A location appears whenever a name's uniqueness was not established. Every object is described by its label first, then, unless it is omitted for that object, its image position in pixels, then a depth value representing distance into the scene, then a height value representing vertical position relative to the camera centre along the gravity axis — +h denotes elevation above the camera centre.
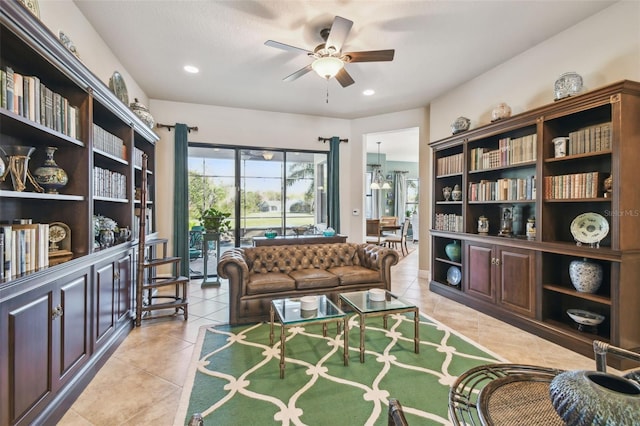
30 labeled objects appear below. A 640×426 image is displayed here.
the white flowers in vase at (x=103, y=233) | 2.79 -0.22
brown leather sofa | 3.32 -0.78
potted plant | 5.13 -0.17
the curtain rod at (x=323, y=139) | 6.12 +1.48
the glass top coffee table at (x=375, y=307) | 2.57 -0.88
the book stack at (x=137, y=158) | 3.71 +0.66
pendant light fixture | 10.08 +1.13
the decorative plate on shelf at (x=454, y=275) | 4.27 -0.93
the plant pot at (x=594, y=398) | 0.79 -0.52
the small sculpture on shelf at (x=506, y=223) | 3.73 -0.13
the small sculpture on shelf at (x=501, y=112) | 3.54 +1.21
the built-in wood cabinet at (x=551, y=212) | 2.48 +0.01
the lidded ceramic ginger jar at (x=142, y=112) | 3.78 +1.26
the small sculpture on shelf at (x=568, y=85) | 2.80 +1.22
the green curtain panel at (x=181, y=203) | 5.18 +0.12
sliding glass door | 5.63 +0.41
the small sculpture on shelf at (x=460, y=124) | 4.17 +1.23
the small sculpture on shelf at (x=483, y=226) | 3.95 -0.18
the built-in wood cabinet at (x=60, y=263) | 1.56 -0.37
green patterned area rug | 1.88 -1.27
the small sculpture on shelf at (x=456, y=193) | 4.33 +0.27
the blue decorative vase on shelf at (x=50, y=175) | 2.08 +0.24
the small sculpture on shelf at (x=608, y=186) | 2.56 +0.24
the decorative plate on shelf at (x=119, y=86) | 3.42 +1.47
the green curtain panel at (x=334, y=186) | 6.10 +0.52
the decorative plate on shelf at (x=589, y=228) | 2.68 -0.14
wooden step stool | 3.33 -0.86
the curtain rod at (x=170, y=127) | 5.18 +1.46
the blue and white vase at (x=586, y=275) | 2.70 -0.57
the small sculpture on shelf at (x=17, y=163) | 1.82 +0.28
